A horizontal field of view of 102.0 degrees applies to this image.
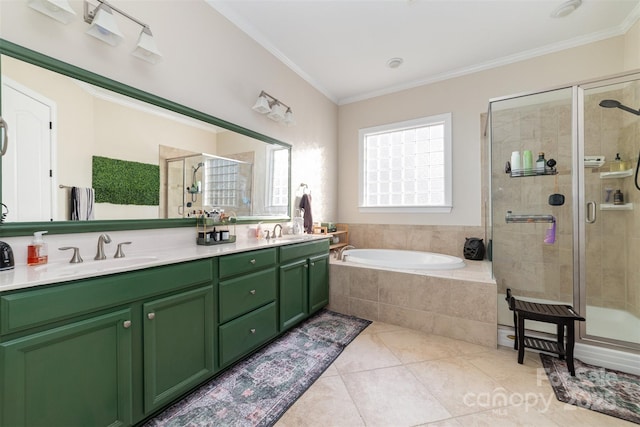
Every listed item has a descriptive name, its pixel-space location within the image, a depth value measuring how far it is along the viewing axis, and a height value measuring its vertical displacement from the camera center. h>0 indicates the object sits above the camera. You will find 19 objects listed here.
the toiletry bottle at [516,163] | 2.79 +0.54
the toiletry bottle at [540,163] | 2.69 +0.51
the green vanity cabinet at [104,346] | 0.96 -0.59
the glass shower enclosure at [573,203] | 2.16 +0.09
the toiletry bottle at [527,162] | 2.78 +0.54
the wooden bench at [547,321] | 1.81 -0.80
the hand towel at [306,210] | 3.27 +0.04
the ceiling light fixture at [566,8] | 2.23 +1.81
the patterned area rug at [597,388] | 1.49 -1.13
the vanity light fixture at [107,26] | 1.46 +1.09
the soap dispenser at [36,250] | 1.27 -0.18
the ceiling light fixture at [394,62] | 3.08 +1.83
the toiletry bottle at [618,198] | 2.32 +0.13
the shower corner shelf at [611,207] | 2.31 +0.04
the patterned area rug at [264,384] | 1.42 -1.12
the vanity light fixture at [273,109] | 2.56 +1.10
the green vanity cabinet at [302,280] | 2.29 -0.66
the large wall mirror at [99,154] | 1.28 +0.38
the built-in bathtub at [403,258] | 2.68 -0.56
